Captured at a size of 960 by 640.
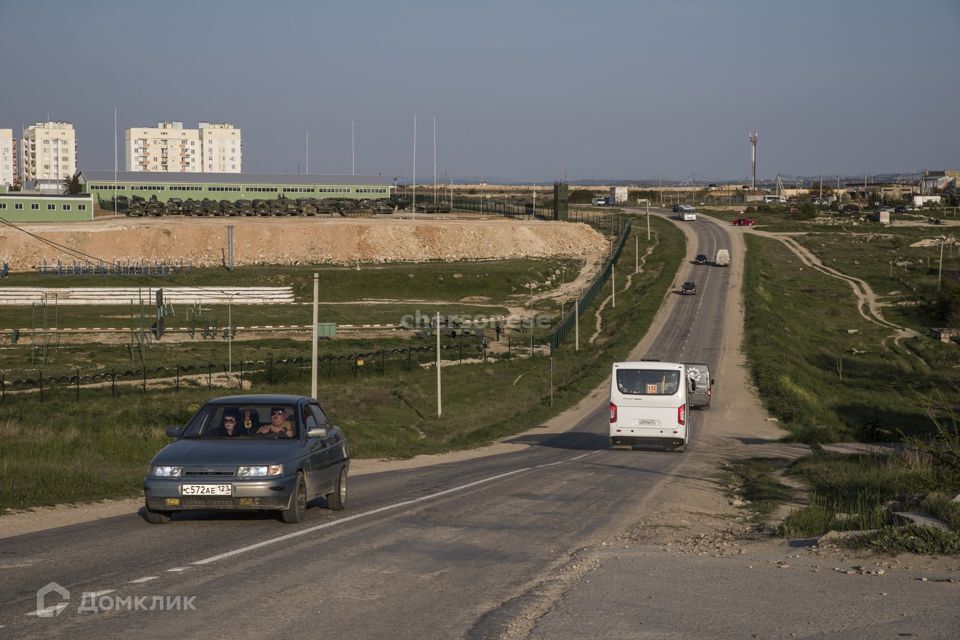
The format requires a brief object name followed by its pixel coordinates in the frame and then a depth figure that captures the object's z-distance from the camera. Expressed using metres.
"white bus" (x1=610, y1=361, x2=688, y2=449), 31.06
